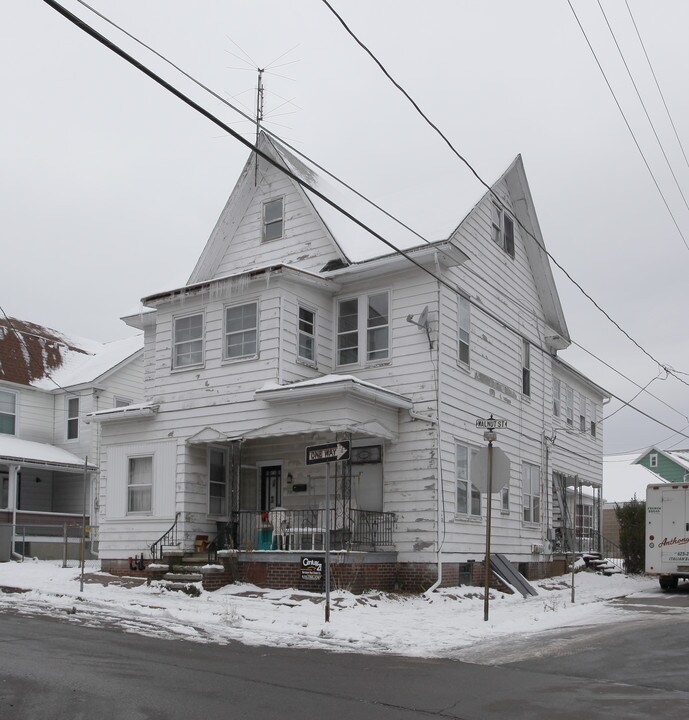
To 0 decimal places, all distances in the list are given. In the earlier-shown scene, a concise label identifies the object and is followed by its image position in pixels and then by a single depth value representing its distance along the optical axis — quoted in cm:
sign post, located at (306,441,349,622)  1321
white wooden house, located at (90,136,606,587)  1903
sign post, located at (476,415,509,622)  1459
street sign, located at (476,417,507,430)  1526
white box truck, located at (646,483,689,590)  2236
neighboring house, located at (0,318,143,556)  3247
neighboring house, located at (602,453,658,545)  5520
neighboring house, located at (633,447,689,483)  6084
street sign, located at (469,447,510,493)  1484
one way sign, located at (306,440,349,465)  1321
